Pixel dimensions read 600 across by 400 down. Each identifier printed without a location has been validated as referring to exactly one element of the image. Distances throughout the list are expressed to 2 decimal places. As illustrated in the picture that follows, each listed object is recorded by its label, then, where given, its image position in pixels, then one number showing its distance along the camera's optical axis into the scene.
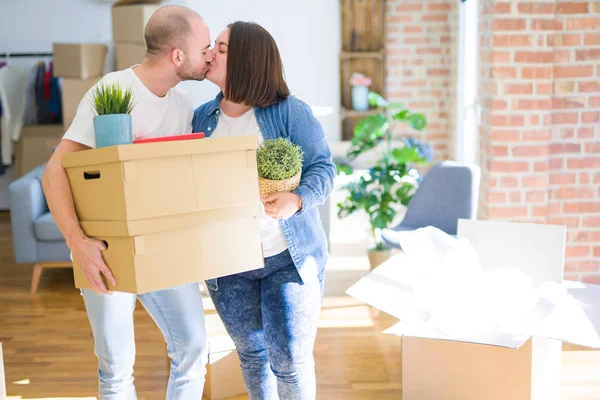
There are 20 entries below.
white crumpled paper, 1.60
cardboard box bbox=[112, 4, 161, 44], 5.14
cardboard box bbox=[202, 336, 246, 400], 2.96
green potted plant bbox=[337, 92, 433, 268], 4.49
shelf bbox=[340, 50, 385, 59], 6.31
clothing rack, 7.37
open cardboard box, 1.63
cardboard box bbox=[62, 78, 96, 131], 5.66
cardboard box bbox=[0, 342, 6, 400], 1.76
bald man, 1.90
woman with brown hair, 1.97
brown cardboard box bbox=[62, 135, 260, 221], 1.56
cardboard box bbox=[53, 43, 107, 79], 5.68
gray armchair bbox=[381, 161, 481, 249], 4.01
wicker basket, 1.84
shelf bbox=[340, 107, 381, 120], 6.38
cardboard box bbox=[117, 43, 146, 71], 5.28
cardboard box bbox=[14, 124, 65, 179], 6.81
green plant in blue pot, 1.63
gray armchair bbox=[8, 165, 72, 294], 4.68
